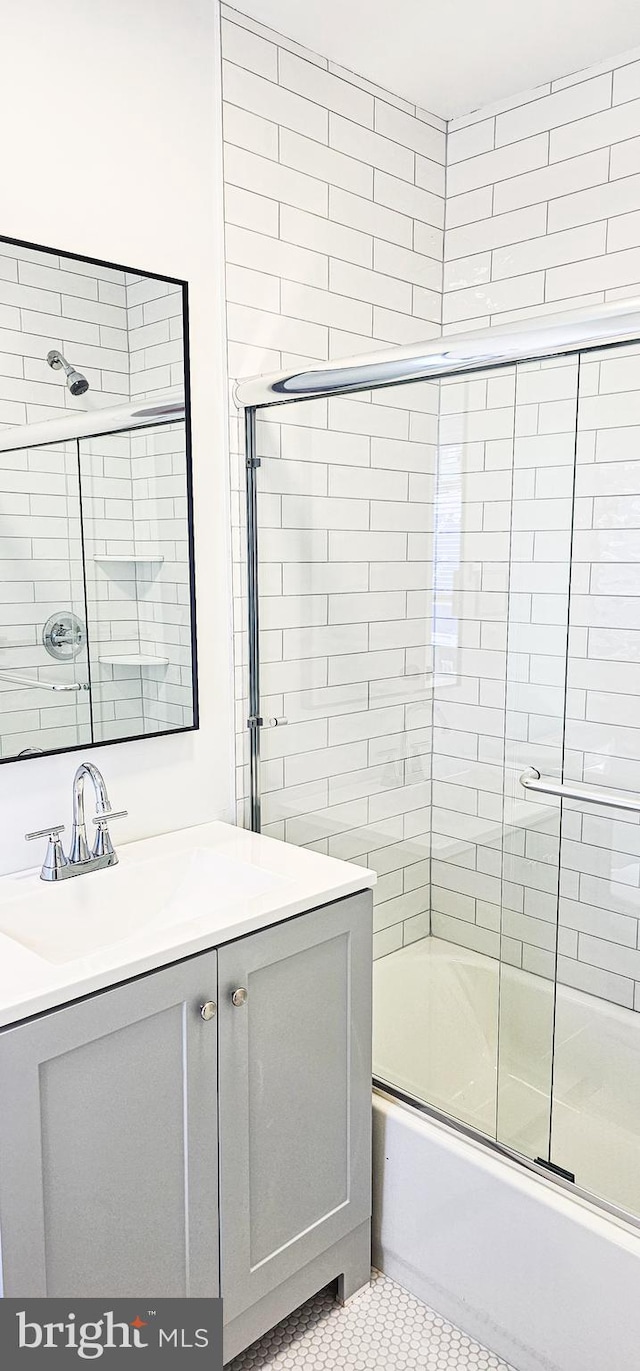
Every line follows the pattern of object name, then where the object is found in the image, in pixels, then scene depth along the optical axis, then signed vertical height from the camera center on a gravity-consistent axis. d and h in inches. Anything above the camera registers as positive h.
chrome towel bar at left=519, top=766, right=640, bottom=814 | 72.6 -19.6
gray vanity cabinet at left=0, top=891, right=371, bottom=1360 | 51.3 -37.1
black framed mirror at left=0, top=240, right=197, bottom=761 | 65.4 +2.8
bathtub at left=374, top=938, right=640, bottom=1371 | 62.0 -45.4
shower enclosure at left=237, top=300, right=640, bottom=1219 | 68.2 -12.8
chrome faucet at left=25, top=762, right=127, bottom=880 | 67.1 -22.6
